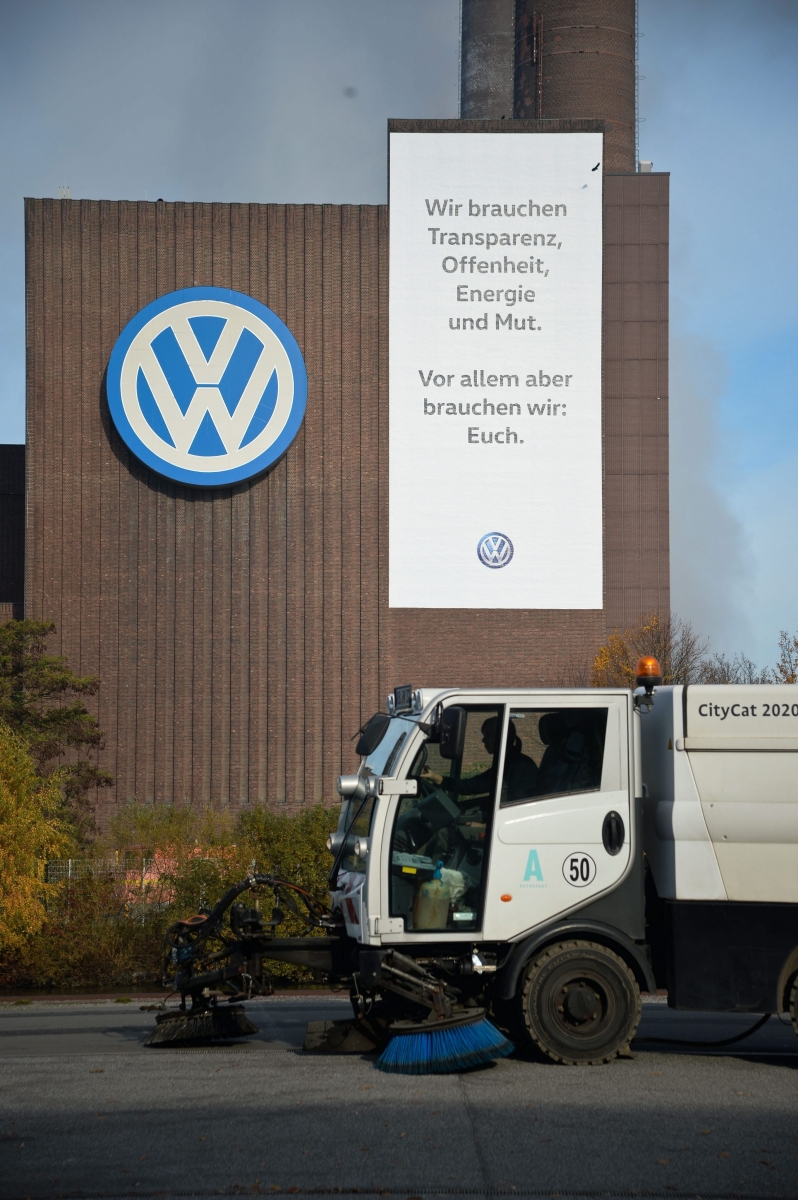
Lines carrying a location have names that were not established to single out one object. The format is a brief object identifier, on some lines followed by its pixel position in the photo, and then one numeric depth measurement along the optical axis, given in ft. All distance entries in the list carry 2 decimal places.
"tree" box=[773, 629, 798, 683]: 144.42
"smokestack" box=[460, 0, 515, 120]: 277.64
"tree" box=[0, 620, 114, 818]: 135.95
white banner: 151.43
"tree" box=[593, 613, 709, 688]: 152.66
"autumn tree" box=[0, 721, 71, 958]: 64.44
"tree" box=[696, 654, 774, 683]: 157.38
